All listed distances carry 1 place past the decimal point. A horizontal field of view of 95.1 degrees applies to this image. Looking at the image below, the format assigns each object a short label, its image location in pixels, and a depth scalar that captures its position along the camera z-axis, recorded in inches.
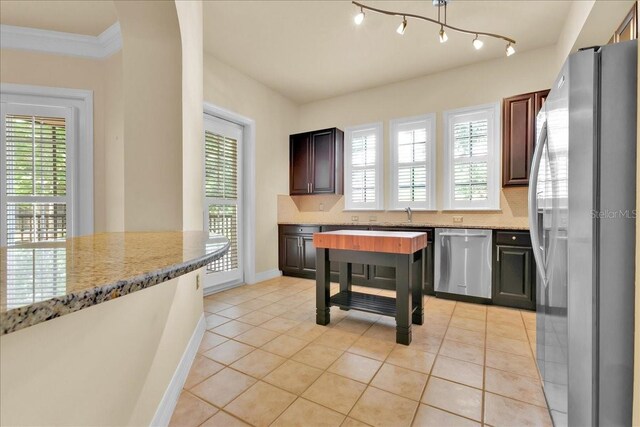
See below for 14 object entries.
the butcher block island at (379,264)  96.6
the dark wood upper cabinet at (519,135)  130.8
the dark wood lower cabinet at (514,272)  124.1
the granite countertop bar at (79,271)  13.8
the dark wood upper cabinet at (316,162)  184.5
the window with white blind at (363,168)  181.5
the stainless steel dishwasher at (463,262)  134.0
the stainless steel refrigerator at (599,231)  43.6
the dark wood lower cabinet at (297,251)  181.3
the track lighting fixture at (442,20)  101.8
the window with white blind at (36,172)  115.2
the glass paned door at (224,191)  152.6
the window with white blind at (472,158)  148.2
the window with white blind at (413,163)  165.0
